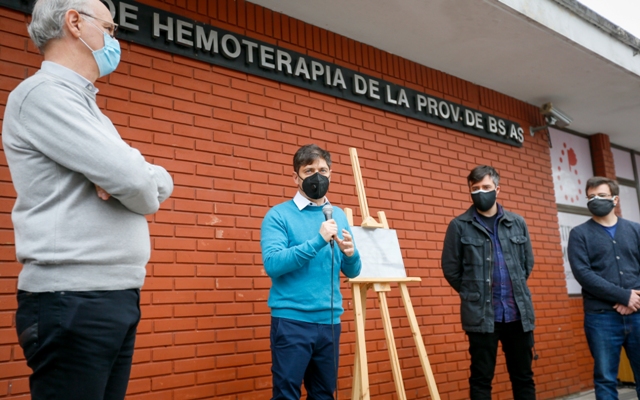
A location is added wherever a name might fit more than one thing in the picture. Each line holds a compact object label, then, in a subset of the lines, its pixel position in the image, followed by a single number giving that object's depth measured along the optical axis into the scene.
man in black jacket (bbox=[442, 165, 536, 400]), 3.66
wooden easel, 3.23
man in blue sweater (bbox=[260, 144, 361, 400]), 2.73
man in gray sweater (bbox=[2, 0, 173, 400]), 1.50
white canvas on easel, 3.50
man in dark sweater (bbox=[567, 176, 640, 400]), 3.83
